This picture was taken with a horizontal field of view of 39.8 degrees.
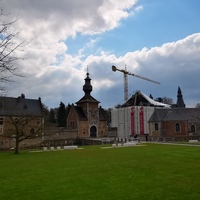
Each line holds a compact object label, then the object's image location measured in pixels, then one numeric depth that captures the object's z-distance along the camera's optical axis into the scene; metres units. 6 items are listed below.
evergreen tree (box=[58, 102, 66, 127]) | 74.19
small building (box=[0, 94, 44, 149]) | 47.34
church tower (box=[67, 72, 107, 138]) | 59.28
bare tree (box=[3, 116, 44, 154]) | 30.18
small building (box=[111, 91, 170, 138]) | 58.00
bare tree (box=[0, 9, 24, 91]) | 7.96
